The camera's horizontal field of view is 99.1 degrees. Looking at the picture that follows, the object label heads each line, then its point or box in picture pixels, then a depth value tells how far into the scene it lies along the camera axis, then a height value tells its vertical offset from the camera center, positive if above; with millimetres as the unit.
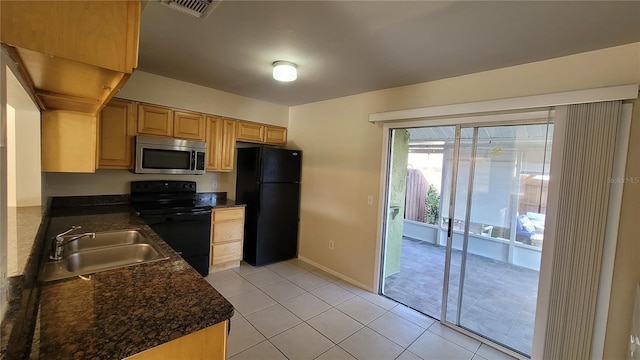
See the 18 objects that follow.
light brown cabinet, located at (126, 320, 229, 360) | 925 -668
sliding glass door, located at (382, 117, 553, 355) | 2221 -414
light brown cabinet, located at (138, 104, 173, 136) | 2982 +426
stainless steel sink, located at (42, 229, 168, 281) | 1692 -626
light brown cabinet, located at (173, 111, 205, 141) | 3225 +423
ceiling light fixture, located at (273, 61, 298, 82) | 2385 +840
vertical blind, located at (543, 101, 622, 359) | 1785 -288
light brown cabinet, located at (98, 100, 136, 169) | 2760 +220
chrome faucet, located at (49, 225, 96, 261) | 1513 -531
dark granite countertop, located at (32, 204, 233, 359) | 831 -575
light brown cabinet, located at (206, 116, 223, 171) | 3488 +251
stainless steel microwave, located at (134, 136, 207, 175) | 2934 +36
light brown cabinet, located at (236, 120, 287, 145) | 3785 +458
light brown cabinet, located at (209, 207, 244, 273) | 3449 -977
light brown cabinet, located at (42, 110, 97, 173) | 1982 +86
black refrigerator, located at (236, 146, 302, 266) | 3678 -485
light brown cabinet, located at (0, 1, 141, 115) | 760 +349
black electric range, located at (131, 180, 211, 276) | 2947 -636
